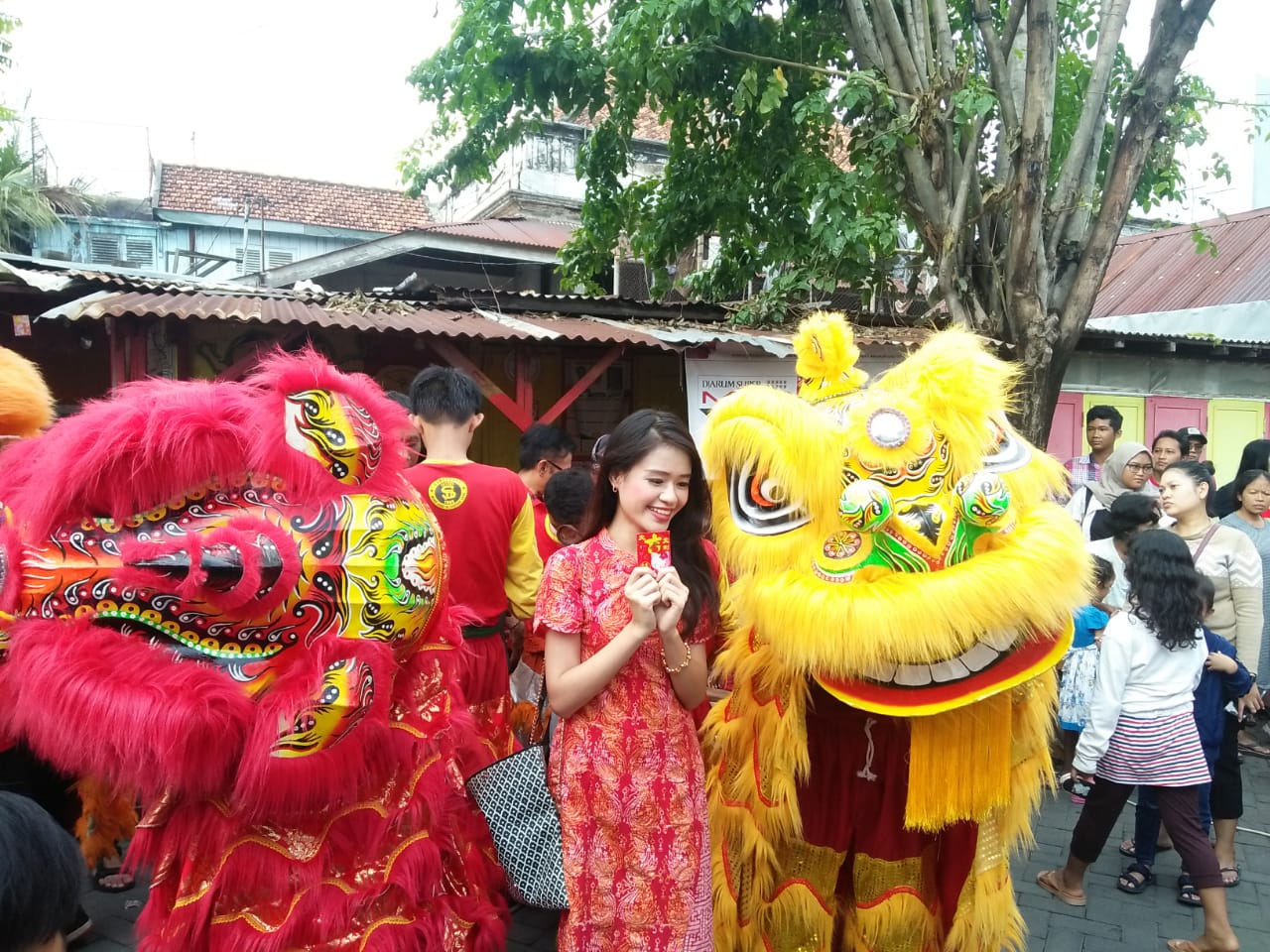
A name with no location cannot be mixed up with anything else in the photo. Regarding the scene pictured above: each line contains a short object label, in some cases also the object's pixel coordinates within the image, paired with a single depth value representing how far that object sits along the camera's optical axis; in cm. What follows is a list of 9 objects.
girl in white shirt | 303
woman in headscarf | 509
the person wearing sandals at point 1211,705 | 336
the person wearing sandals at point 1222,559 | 388
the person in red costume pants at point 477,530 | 301
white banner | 695
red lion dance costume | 161
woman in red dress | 192
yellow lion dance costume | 200
